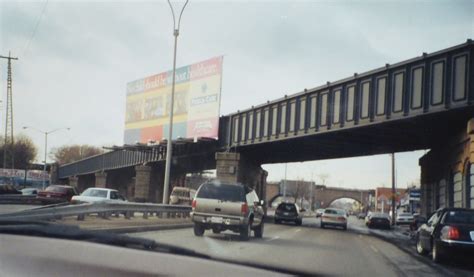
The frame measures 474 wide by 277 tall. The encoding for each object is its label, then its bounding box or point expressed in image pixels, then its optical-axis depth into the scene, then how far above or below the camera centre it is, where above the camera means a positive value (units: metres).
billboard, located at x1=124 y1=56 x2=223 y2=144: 35.06 +4.90
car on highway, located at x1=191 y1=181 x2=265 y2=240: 13.51 -0.90
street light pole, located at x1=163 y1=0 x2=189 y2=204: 26.45 +1.45
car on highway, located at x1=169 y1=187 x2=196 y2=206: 40.76 -1.82
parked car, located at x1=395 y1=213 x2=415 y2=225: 54.04 -3.53
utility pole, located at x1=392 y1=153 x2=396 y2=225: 50.31 +0.00
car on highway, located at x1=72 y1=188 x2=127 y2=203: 22.57 -1.14
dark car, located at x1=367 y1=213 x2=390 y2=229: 40.25 -2.86
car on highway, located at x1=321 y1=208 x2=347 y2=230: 31.59 -2.26
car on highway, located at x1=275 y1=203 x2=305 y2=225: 35.03 -2.33
